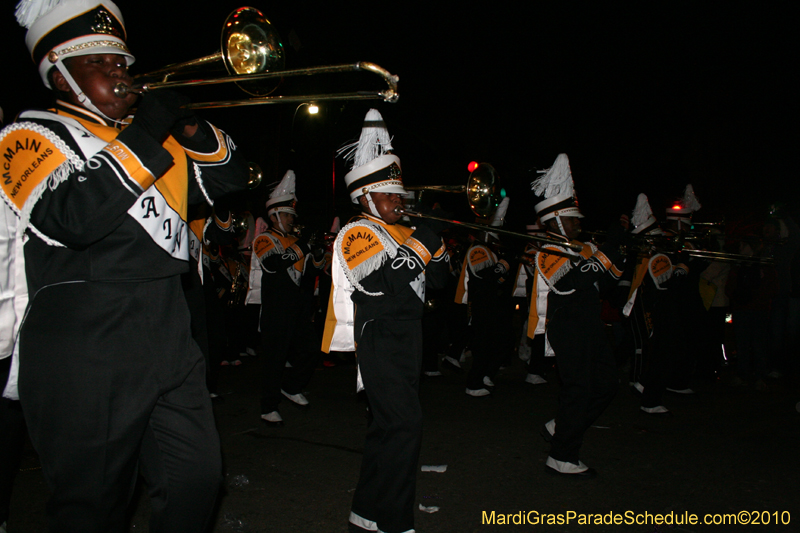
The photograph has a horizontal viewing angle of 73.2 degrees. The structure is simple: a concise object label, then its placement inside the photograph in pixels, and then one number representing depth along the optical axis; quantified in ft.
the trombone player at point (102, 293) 5.76
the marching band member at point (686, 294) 22.50
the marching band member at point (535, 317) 16.99
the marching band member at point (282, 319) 18.49
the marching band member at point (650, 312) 19.47
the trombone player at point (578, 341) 13.85
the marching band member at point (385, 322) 10.27
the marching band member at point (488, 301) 23.63
